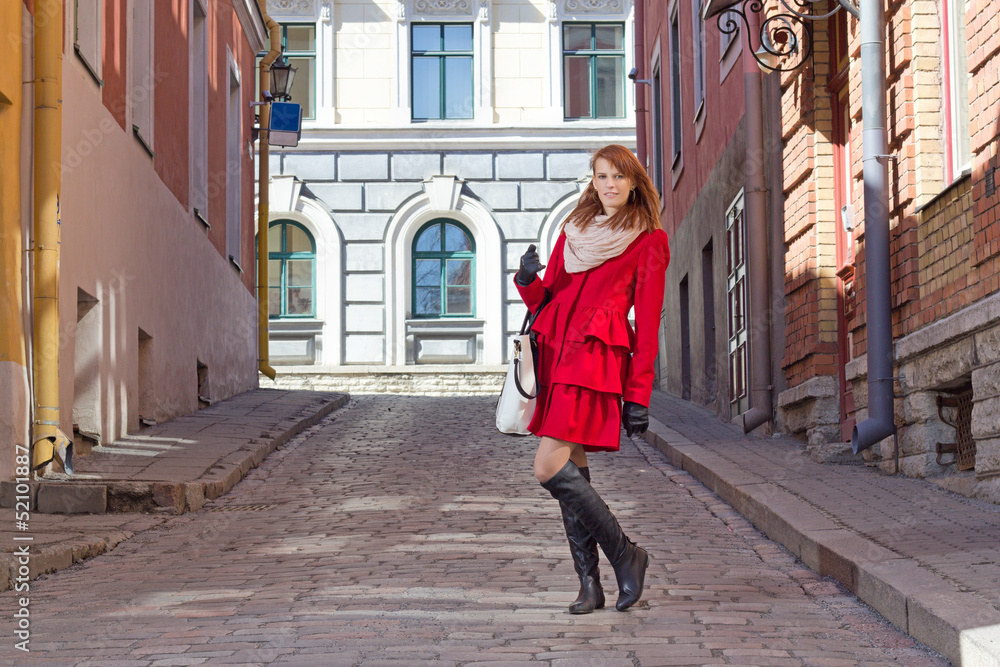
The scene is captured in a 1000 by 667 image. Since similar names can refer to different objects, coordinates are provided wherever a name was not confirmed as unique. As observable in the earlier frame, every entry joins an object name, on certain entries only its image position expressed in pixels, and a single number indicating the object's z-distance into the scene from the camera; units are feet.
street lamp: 60.59
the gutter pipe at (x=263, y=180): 64.49
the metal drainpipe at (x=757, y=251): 36.86
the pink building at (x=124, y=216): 28.22
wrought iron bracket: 32.83
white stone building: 77.77
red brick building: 22.86
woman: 15.57
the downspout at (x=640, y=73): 69.21
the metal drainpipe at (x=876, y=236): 26.37
